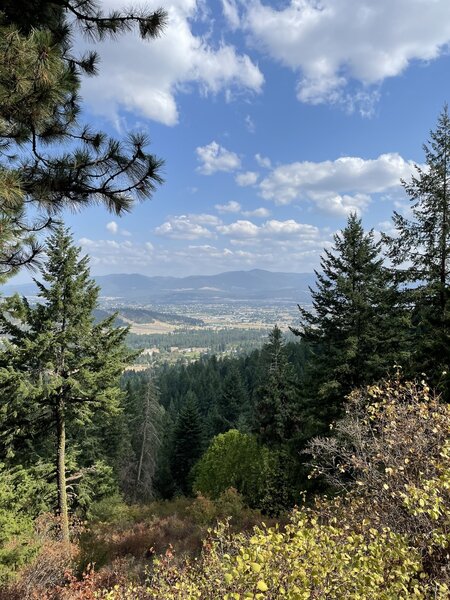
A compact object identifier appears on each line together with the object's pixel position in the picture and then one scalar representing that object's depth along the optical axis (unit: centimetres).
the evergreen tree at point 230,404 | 4406
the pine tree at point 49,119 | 392
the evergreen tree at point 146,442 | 3300
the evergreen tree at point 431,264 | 1169
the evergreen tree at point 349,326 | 1371
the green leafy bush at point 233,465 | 2300
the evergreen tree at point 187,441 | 3616
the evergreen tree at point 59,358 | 1230
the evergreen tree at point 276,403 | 2323
